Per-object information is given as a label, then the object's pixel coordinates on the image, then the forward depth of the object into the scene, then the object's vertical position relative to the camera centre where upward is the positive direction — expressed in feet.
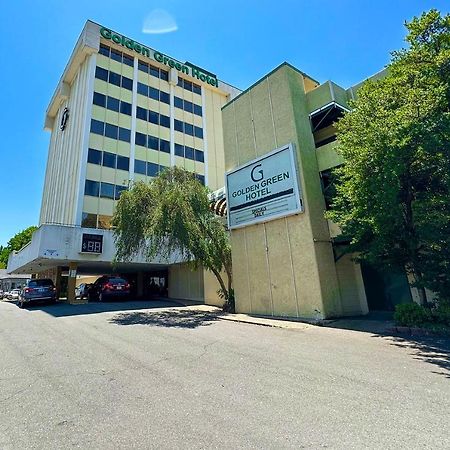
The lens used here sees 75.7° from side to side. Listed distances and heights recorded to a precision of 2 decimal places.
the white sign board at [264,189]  41.57 +15.22
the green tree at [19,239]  183.42 +40.37
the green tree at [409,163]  27.35 +11.40
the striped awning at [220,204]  59.82 +17.74
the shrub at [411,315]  28.37 -3.42
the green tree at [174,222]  43.75 +11.15
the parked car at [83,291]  92.03 +2.66
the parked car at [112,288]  68.39 +2.21
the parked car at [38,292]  64.13 +2.25
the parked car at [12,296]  123.44 +3.25
